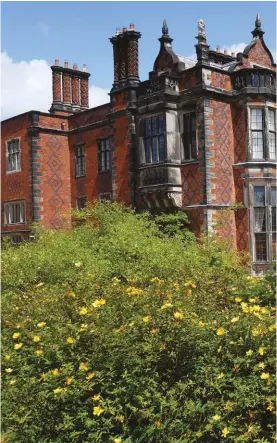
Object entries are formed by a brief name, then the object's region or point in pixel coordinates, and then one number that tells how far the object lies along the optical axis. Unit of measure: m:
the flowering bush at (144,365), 4.95
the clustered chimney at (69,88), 29.52
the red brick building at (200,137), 20.48
